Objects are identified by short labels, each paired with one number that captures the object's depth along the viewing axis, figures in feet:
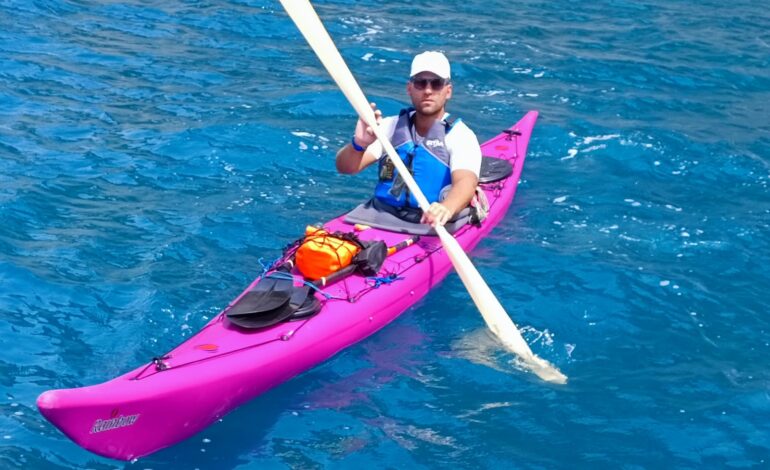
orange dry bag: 18.54
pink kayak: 13.94
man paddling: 20.13
